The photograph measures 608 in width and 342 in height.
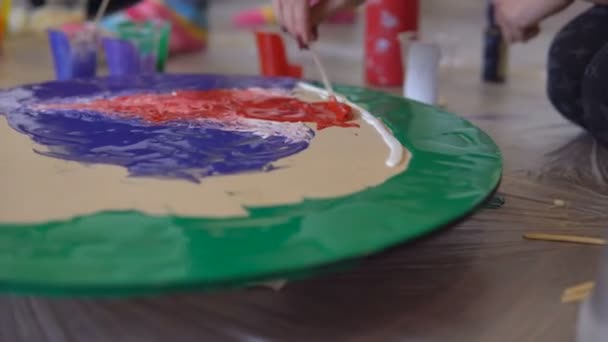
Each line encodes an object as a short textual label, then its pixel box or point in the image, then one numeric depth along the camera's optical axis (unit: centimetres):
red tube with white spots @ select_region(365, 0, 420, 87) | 185
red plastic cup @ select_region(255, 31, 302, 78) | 158
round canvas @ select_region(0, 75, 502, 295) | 56
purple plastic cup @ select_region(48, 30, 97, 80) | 163
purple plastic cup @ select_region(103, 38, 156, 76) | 161
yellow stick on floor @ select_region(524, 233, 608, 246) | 89
